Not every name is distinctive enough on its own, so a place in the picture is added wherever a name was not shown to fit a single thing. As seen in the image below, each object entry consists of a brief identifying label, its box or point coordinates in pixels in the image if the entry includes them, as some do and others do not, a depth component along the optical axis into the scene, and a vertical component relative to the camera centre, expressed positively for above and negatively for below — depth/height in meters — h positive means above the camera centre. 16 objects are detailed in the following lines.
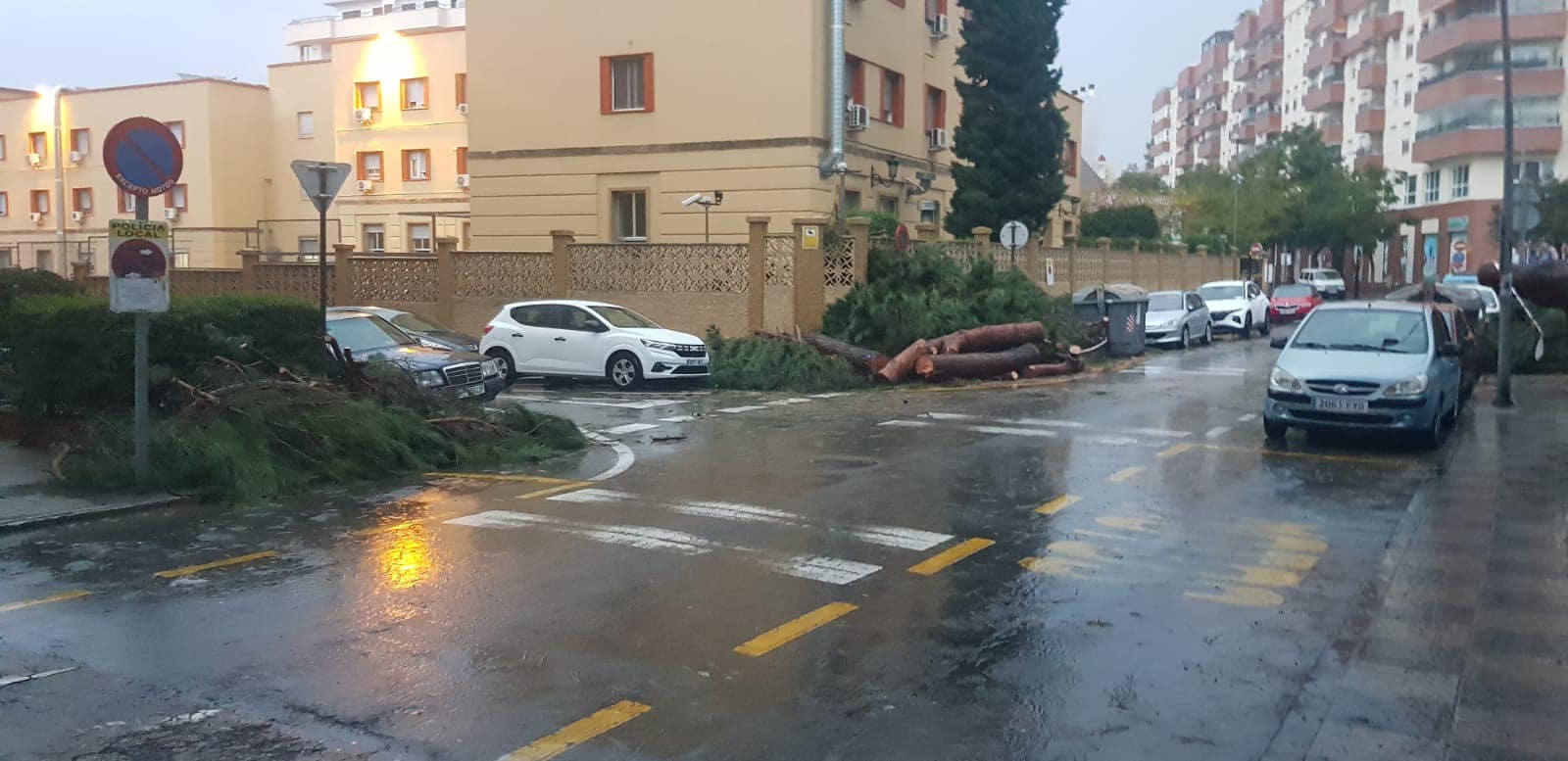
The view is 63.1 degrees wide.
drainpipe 27.69 +3.94
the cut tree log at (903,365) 20.80 -1.44
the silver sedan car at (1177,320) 29.11 -0.99
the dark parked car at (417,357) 15.02 -0.99
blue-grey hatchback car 12.52 -0.95
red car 39.16 -0.80
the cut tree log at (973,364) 20.89 -1.45
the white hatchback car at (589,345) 20.00 -1.10
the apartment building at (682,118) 28.19 +3.70
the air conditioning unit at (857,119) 28.73 +3.58
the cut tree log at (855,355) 21.19 -1.30
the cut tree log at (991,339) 21.22 -1.05
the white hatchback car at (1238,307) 34.09 -0.77
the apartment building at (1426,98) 55.06 +9.06
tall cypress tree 30.64 +3.92
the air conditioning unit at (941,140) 33.88 +3.65
